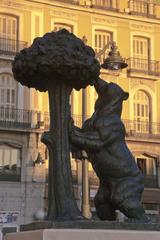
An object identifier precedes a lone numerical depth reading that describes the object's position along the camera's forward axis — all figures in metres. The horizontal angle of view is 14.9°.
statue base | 6.75
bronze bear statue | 7.68
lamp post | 17.56
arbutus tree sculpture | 7.45
